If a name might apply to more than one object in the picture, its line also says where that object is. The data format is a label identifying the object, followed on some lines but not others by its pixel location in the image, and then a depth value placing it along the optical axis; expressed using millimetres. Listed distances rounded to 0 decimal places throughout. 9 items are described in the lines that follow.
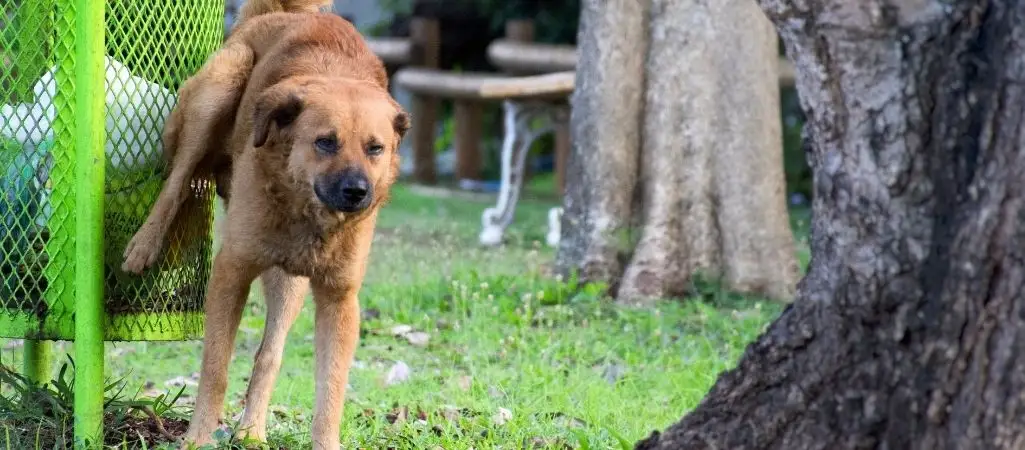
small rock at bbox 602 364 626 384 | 10508
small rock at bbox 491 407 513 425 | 8559
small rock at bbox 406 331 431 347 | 12141
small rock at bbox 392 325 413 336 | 12593
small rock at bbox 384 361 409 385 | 10492
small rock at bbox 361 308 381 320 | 13346
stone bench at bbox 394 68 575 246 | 19516
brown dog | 7223
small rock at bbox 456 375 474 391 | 9975
